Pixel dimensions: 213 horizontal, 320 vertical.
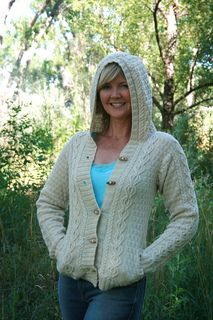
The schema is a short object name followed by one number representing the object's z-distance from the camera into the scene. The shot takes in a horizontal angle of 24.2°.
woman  2.01
